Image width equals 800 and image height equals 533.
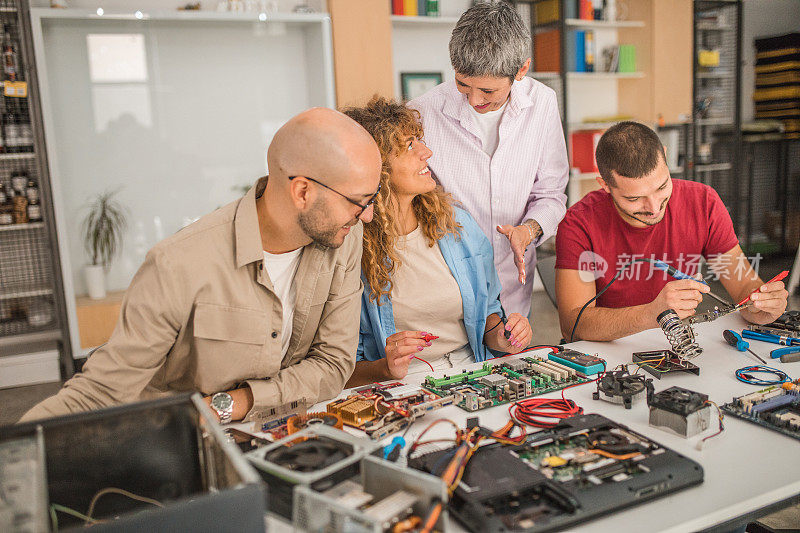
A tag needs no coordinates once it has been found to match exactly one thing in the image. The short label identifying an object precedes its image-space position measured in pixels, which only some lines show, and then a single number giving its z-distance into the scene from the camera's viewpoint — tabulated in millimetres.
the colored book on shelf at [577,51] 5668
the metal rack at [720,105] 6328
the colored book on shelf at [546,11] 5586
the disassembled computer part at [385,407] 1444
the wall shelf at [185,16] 4028
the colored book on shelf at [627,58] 6039
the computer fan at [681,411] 1366
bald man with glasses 1539
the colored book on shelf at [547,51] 5676
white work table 1104
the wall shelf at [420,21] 4984
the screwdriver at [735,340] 1929
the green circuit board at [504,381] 1589
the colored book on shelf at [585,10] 5715
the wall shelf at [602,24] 5648
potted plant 4414
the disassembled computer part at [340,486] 945
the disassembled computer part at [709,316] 1947
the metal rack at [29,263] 4148
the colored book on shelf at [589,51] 5770
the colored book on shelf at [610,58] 5980
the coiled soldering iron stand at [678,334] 1790
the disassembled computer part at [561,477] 1074
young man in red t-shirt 2250
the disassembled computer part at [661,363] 1763
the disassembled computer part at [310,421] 1405
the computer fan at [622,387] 1536
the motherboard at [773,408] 1398
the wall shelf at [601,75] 5715
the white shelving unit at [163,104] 4309
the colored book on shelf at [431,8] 5180
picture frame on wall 5355
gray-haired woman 2648
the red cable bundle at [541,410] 1461
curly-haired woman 2145
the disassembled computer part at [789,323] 2012
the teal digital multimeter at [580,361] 1752
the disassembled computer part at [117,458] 1030
